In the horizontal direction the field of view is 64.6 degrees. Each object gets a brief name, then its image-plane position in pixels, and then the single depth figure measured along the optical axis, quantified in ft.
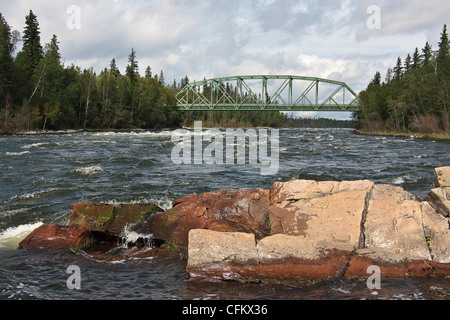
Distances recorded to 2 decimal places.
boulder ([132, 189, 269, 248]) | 25.48
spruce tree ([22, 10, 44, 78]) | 205.98
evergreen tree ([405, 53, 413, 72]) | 301.14
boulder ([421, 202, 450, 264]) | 21.24
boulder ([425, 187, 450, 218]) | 23.70
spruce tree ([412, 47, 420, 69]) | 291.09
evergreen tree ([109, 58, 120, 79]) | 350.21
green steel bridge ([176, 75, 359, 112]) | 303.27
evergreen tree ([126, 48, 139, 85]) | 330.95
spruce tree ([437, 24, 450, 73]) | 203.62
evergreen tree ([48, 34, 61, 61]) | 236.94
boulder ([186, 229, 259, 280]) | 20.77
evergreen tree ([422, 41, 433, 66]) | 261.44
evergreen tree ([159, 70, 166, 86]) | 502.38
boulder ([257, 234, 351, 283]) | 20.33
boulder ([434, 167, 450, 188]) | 25.57
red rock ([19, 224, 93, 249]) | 25.90
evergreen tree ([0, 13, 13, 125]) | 164.86
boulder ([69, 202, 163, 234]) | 27.68
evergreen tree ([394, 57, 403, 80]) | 313.55
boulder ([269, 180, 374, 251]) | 22.58
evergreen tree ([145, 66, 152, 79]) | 434.30
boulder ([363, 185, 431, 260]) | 21.75
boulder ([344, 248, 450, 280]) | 20.44
